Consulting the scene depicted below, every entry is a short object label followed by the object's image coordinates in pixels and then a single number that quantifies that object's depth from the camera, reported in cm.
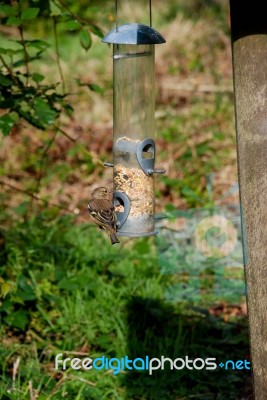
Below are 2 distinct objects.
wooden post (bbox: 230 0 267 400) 564
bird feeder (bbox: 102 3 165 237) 688
